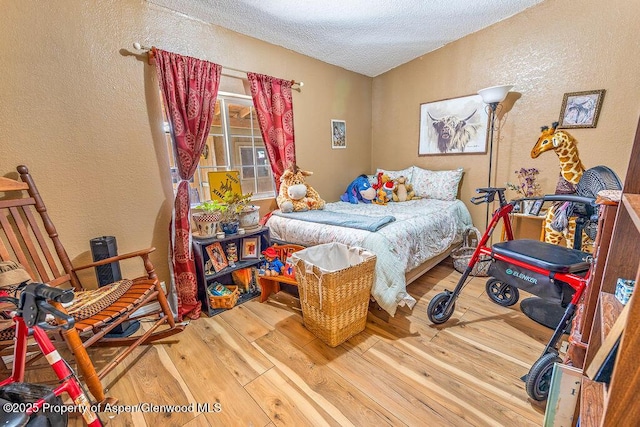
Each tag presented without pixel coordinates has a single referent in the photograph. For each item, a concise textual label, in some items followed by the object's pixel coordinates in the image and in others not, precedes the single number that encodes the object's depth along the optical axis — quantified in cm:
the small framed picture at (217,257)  210
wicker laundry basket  157
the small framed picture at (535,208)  238
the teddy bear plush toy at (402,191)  315
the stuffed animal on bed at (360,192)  316
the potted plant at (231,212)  211
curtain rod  183
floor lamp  241
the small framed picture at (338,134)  335
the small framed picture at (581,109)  226
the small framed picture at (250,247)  226
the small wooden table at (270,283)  210
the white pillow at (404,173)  338
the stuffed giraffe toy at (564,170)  205
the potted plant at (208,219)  202
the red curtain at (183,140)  196
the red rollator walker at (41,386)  76
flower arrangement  262
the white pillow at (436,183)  305
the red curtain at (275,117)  254
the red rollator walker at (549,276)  120
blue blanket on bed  200
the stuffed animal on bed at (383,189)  309
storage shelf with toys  204
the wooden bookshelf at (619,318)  47
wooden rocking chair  135
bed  182
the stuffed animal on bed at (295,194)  258
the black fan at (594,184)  147
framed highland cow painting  292
